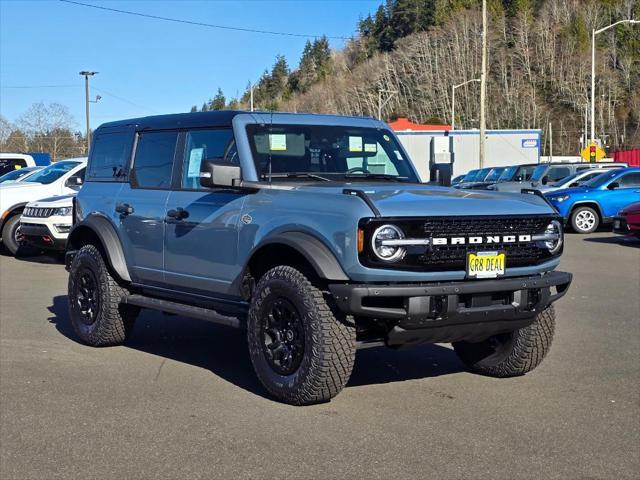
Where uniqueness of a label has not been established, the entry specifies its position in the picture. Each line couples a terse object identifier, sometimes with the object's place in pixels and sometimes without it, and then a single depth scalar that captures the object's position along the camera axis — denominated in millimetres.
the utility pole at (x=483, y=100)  36125
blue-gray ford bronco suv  5508
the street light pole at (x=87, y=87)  64625
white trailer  42312
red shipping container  52103
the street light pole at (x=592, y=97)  38262
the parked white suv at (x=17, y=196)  16797
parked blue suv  22234
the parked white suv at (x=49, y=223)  14703
